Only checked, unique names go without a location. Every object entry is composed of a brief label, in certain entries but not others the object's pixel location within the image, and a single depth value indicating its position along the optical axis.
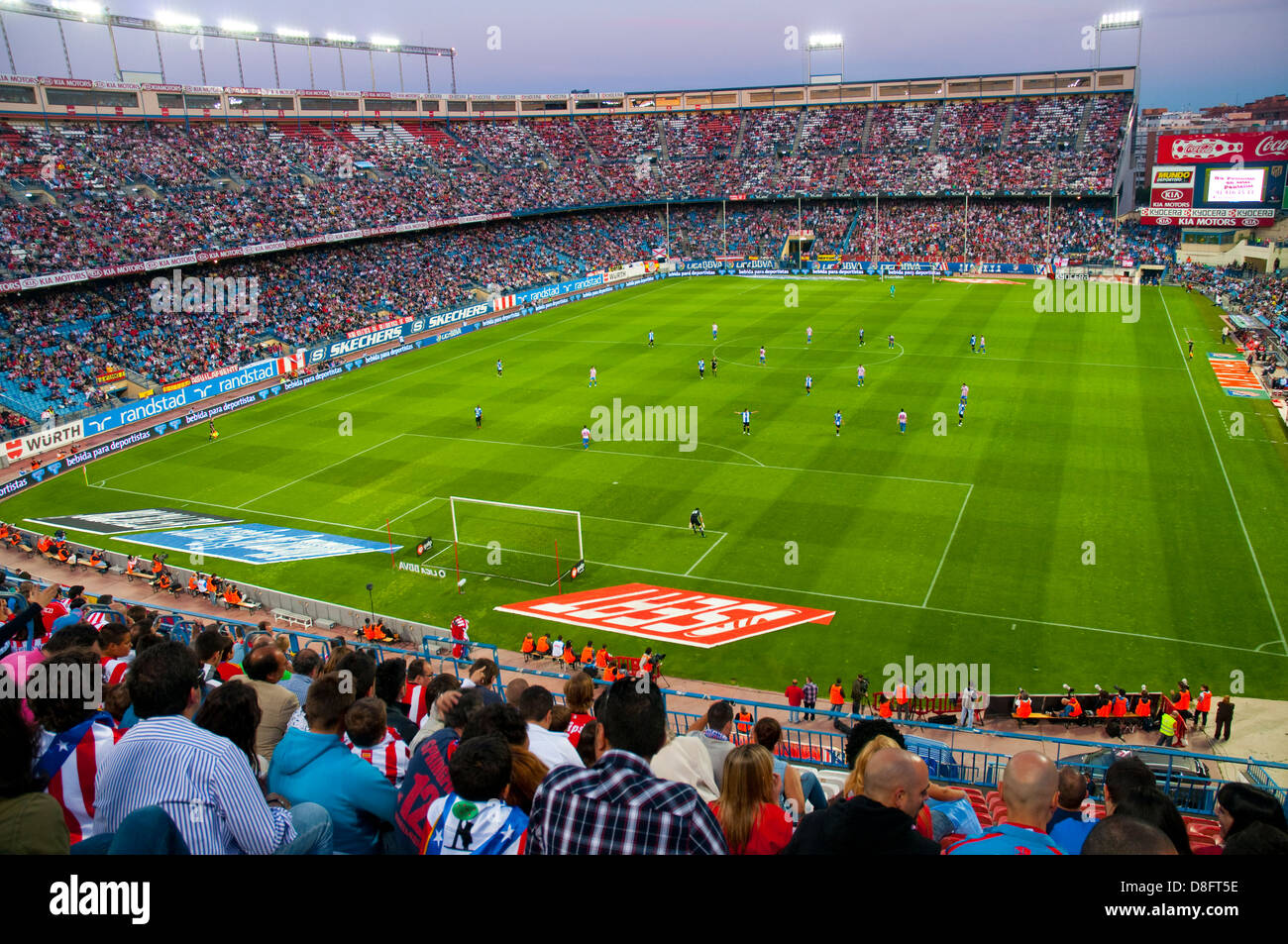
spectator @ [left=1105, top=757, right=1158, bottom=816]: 6.04
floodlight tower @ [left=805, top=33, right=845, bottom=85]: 106.44
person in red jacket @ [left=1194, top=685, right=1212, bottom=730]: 19.42
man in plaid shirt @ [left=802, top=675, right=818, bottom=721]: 20.88
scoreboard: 75.06
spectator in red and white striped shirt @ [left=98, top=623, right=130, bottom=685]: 10.17
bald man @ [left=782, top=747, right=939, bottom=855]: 4.45
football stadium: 5.84
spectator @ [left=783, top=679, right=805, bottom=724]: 20.81
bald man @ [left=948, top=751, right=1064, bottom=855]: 5.48
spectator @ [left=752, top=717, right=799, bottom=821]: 6.91
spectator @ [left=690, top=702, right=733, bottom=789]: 7.26
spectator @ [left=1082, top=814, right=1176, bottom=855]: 3.88
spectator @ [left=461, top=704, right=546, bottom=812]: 5.34
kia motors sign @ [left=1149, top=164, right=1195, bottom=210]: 78.06
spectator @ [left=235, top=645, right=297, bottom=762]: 7.99
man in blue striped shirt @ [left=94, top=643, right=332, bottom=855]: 5.09
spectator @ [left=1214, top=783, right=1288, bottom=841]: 6.08
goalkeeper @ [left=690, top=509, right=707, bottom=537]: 30.61
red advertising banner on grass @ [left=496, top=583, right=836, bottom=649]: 25.19
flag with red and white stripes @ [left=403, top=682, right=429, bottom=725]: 9.96
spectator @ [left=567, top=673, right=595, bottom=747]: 8.60
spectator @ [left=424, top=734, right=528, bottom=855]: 4.80
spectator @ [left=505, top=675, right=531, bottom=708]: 9.80
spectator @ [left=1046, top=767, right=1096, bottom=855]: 6.79
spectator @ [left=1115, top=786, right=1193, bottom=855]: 5.41
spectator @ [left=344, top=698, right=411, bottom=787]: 6.56
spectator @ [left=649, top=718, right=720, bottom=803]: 6.07
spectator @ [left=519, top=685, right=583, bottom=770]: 6.46
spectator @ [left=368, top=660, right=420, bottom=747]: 9.34
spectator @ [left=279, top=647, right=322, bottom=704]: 9.71
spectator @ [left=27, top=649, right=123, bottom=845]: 6.05
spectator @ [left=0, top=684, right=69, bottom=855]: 4.15
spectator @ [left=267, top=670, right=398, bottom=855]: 5.80
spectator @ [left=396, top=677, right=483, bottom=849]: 5.53
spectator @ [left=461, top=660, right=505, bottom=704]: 10.25
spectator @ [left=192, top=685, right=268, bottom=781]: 6.00
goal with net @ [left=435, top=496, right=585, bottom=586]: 29.53
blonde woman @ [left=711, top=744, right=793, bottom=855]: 5.27
